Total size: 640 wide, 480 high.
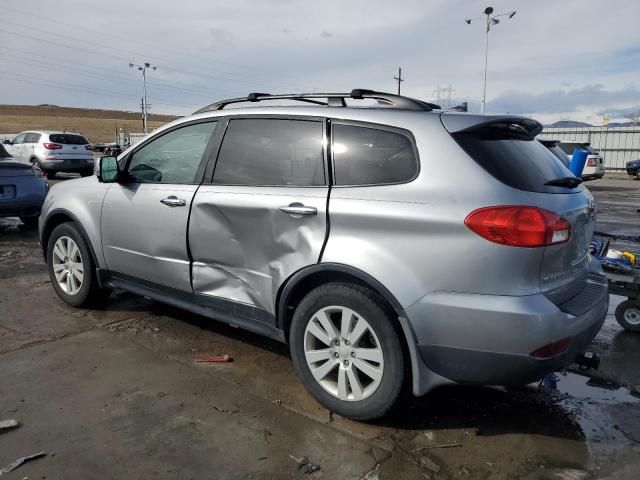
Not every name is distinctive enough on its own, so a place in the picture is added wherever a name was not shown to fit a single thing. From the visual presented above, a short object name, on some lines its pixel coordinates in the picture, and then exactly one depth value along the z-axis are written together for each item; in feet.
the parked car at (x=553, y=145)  28.02
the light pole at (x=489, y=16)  99.69
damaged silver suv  8.41
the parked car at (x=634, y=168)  86.07
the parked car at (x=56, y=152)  58.54
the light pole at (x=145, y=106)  180.24
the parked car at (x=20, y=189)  26.17
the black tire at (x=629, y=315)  14.96
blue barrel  17.87
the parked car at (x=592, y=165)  68.32
